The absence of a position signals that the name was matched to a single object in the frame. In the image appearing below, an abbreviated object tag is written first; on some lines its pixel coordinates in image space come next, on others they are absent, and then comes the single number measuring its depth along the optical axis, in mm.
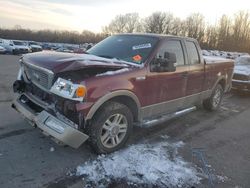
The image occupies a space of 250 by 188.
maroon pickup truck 2670
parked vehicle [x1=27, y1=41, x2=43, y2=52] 25712
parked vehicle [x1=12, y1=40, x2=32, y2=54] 21903
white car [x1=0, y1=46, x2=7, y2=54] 20688
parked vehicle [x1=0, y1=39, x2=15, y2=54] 21834
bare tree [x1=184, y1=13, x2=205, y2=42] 53157
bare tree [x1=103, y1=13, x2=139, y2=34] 59930
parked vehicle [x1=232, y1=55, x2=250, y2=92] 7289
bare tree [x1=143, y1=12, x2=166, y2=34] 54228
